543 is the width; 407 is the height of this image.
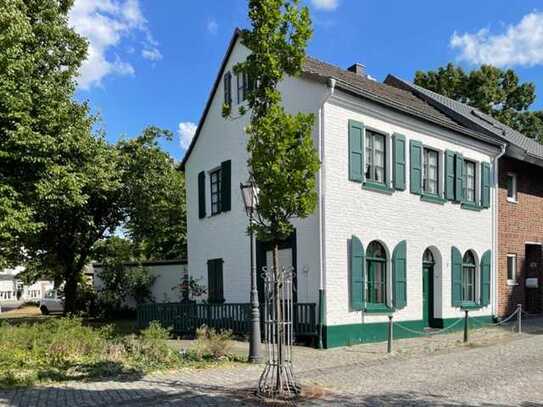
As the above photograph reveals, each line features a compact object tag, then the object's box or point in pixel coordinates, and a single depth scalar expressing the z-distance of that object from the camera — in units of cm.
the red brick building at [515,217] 1966
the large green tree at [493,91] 3956
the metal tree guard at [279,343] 810
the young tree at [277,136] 805
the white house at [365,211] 1395
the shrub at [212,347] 1127
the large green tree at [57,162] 1444
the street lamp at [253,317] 1052
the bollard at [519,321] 1561
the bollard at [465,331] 1454
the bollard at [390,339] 1251
